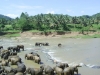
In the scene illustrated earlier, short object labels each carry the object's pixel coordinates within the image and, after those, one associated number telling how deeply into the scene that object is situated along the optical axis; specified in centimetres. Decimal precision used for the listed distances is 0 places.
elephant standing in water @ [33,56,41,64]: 2178
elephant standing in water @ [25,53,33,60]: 2376
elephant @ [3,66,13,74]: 1705
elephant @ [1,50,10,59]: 2427
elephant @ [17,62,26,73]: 1752
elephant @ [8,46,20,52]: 3100
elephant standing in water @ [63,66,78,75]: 1600
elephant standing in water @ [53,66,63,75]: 1617
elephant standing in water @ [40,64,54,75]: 1653
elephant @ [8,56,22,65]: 2134
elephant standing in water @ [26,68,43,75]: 1648
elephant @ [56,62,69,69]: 1808
